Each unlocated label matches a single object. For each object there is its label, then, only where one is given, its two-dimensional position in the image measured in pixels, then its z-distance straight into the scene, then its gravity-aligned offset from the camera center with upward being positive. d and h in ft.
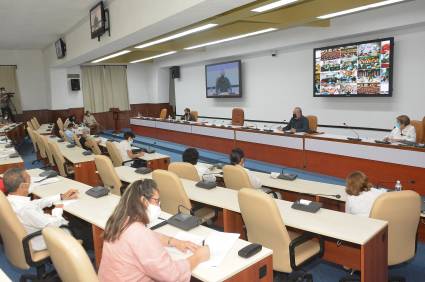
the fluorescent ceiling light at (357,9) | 17.82 +4.21
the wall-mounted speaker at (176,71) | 47.11 +3.10
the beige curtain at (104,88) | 47.69 +1.35
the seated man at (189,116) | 36.29 -2.09
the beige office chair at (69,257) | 5.76 -2.55
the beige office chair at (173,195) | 10.92 -3.07
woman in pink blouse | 6.05 -2.57
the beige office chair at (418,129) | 21.03 -2.43
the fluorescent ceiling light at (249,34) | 24.86 +4.21
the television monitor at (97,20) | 22.08 +4.91
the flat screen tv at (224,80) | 36.94 +1.50
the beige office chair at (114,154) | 19.89 -3.09
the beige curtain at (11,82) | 43.39 +2.29
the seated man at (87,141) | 24.05 -2.95
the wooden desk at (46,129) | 34.19 -2.96
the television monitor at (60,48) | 34.32 +4.91
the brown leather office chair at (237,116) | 32.94 -2.09
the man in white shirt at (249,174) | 12.61 -2.83
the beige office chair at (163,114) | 41.65 -2.06
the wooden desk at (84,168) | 18.83 -3.63
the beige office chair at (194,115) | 36.37 -2.01
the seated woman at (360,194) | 9.86 -2.85
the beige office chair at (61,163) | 19.44 -3.44
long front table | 17.28 -3.63
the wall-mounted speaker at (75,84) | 45.05 +1.84
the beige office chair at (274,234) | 8.32 -3.39
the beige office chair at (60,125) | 36.42 -2.62
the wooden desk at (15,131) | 32.89 -3.01
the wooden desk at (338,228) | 7.82 -3.12
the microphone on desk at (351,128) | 26.14 -2.92
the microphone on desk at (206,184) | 12.04 -2.99
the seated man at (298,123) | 25.45 -2.22
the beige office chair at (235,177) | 12.33 -2.90
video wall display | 23.88 +1.43
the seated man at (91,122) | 41.34 -2.77
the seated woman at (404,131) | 19.84 -2.36
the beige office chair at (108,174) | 13.62 -2.92
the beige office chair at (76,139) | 27.55 -3.12
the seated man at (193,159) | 14.97 -2.66
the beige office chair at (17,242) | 8.74 -3.48
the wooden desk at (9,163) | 18.06 -3.11
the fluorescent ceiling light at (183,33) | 20.22 +3.79
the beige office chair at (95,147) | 23.54 -3.17
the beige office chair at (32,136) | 29.24 -2.92
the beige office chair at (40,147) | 25.26 -3.32
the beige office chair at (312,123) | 25.85 -2.27
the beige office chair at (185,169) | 13.73 -2.78
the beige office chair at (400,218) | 8.74 -3.19
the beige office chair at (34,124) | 38.75 -2.52
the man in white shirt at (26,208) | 9.50 -2.85
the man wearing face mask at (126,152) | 20.02 -3.01
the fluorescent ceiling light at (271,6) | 15.55 +3.86
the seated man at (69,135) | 29.30 -2.87
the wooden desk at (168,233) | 6.53 -3.13
